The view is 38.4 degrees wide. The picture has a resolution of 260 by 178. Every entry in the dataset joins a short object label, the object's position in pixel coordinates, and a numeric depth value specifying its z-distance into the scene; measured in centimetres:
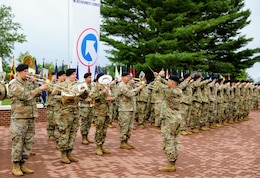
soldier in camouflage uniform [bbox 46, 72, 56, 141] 995
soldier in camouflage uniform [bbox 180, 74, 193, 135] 1184
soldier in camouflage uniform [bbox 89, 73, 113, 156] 877
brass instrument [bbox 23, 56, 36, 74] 815
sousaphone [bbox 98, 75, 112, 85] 887
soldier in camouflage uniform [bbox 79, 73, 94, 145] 1005
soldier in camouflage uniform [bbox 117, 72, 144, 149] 936
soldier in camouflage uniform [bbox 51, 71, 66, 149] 784
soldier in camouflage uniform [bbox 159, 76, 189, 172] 752
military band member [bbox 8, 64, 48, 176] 679
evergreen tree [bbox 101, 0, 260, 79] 2359
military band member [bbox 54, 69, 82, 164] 771
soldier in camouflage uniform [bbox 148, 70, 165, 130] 1334
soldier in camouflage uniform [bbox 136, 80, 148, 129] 1359
